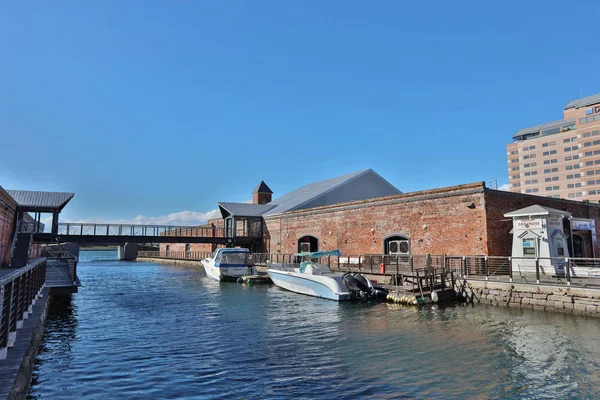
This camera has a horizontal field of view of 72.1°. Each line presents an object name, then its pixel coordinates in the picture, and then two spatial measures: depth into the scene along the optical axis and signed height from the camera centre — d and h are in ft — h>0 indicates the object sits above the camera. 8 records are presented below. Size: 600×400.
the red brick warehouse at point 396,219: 67.05 +6.52
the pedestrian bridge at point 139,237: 100.01 +3.99
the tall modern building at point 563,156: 284.00 +69.84
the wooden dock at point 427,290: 54.90 -5.45
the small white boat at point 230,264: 90.17 -2.86
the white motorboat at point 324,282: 59.36 -4.78
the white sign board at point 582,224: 70.85 +4.57
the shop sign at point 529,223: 58.54 +3.89
